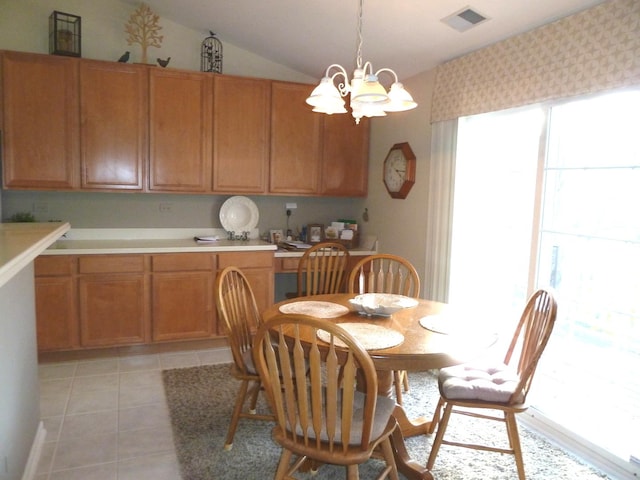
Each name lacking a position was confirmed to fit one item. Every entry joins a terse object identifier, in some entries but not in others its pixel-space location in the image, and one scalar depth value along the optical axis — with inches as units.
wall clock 146.9
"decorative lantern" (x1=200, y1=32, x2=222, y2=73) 159.8
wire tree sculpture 148.6
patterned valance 83.1
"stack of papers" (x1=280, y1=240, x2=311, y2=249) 166.1
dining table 71.8
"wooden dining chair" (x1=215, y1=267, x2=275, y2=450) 90.1
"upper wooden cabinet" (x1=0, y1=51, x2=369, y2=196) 136.9
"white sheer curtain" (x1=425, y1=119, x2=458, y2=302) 129.0
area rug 87.4
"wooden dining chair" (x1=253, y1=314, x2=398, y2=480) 62.2
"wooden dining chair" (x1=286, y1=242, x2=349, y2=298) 140.5
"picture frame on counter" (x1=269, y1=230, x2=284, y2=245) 172.9
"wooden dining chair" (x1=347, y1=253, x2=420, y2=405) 113.4
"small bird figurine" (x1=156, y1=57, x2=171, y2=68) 152.0
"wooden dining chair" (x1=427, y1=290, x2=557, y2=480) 80.7
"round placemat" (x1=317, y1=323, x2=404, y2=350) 73.7
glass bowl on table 90.0
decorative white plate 171.6
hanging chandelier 76.3
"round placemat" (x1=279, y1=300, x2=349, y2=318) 91.7
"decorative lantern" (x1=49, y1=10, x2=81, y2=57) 140.5
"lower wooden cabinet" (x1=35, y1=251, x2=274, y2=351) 135.6
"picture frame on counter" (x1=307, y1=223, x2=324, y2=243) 178.1
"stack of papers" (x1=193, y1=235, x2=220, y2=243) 161.2
